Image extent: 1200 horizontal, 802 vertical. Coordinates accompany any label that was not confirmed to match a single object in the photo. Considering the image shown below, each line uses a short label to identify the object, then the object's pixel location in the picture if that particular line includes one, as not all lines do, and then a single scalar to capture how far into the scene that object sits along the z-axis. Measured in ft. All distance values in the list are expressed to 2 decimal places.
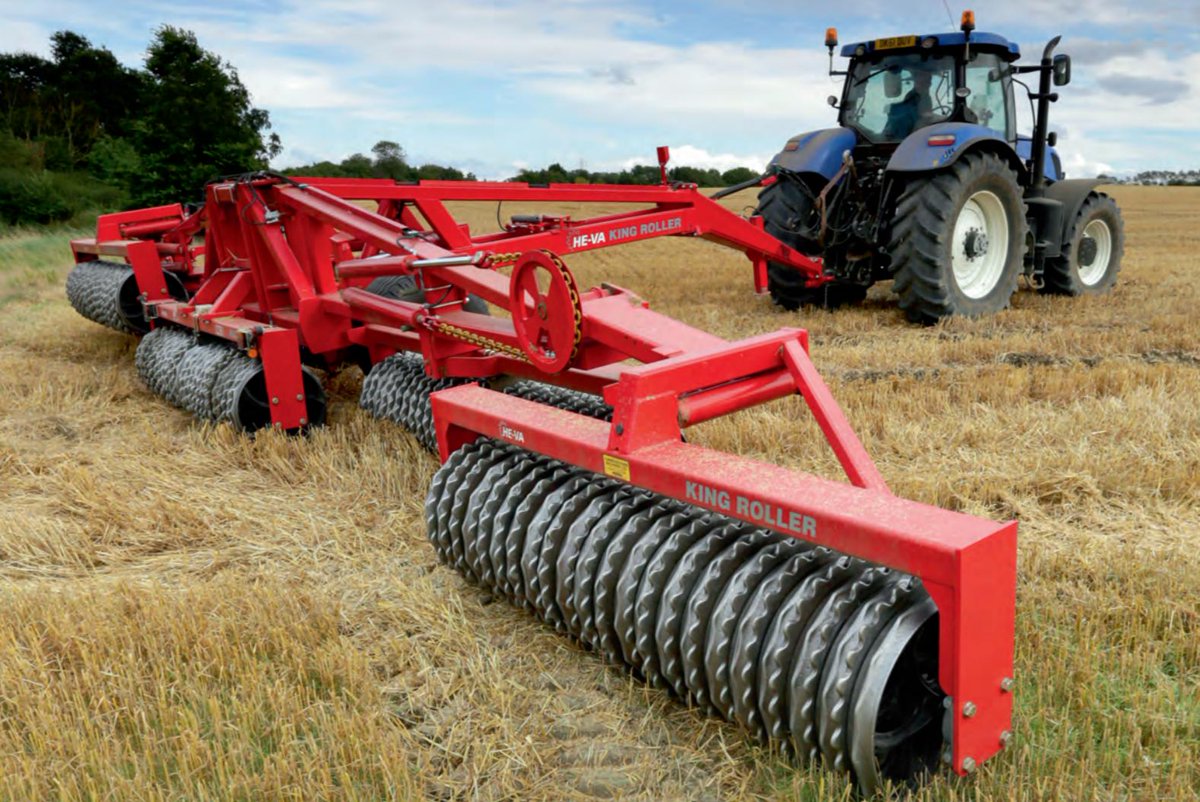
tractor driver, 23.34
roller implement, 5.53
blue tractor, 20.92
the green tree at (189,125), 85.71
